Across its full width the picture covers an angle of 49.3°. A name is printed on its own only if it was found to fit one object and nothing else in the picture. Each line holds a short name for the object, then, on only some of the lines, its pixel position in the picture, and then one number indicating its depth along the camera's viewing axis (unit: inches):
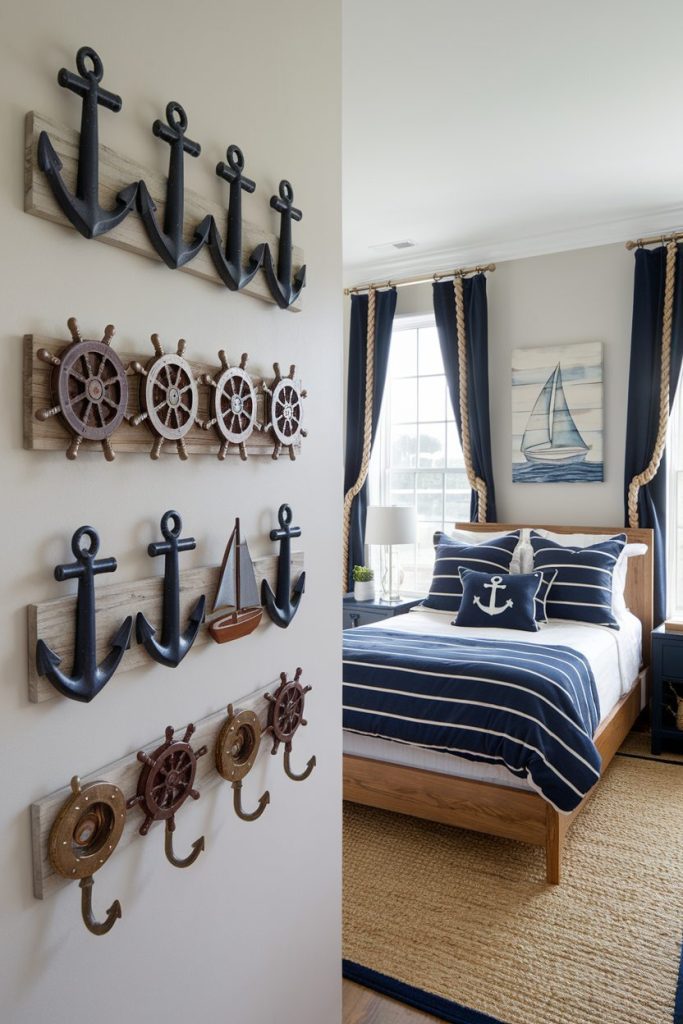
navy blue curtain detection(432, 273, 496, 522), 187.6
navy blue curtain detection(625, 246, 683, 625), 165.8
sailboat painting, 176.1
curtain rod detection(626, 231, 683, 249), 164.4
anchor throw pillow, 141.7
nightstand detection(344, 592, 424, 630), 181.3
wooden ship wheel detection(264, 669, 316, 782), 54.9
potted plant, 192.2
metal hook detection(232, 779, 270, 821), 50.3
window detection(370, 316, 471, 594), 202.4
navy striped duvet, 98.0
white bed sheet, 105.9
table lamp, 182.5
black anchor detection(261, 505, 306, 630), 54.2
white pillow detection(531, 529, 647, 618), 155.6
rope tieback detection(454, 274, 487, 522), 190.4
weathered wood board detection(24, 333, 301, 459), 35.2
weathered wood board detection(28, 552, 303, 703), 35.8
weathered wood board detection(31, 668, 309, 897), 36.0
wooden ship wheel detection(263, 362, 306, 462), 53.6
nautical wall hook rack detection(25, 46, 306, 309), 35.7
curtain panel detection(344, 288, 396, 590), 203.9
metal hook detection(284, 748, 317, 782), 56.9
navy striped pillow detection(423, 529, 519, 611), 160.2
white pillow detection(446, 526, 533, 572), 160.1
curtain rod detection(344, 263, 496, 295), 189.5
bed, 100.1
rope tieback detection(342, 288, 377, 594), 205.0
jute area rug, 78.0
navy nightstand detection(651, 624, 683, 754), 147.7
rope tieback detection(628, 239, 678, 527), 163.6
